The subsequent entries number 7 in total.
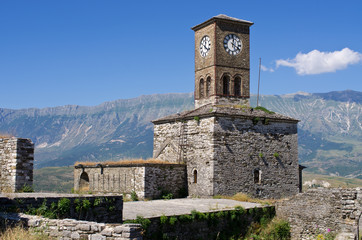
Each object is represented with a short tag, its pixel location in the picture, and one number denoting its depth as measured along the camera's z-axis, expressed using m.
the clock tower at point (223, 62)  32.66
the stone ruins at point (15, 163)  20.27
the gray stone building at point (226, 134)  28.78
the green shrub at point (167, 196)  28.91
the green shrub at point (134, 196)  28.55
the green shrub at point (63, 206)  14.27
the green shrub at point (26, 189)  19.95
